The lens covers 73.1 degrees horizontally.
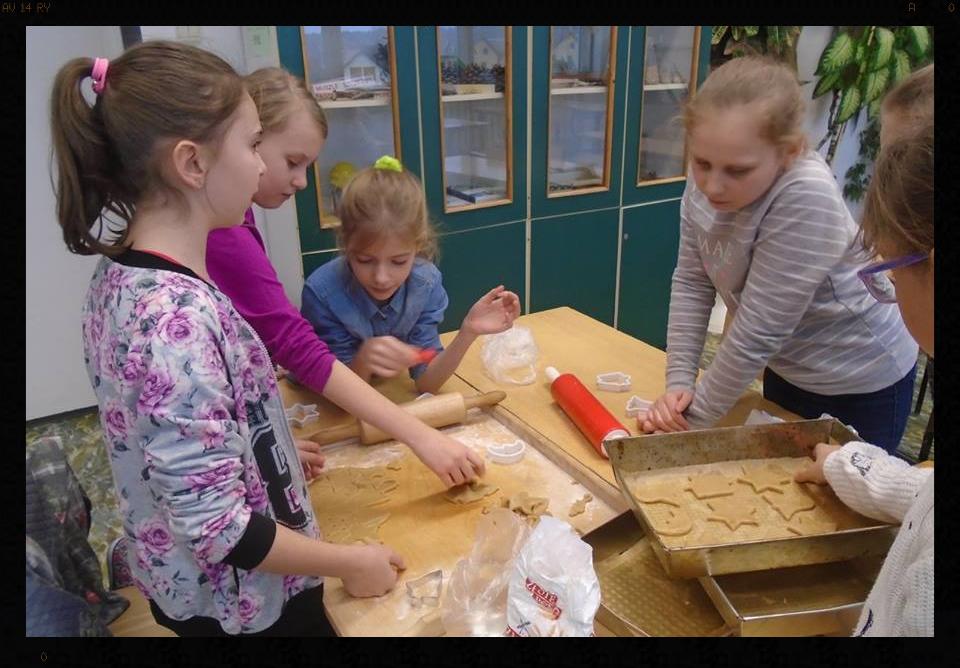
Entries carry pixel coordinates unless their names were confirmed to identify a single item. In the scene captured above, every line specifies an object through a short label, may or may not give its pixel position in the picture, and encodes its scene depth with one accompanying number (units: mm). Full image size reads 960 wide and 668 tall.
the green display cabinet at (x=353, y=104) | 1843
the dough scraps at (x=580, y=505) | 845
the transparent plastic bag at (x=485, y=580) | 671
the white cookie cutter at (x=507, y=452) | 958
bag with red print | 605
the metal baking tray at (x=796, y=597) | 645
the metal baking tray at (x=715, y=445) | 862
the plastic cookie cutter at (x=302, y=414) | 1106
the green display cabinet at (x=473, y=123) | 1981
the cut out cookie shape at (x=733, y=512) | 788
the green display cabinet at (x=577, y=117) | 2156
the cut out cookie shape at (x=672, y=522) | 773
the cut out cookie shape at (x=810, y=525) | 771
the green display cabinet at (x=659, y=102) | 2334
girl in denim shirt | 1127
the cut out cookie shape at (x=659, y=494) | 827
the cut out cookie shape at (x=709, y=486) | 833
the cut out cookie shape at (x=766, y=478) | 843
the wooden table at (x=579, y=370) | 1036
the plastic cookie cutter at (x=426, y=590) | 710
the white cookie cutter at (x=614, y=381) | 1180
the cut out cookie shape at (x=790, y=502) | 802
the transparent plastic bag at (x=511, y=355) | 1243
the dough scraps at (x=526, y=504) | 842
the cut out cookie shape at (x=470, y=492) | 875
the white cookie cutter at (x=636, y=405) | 1095
